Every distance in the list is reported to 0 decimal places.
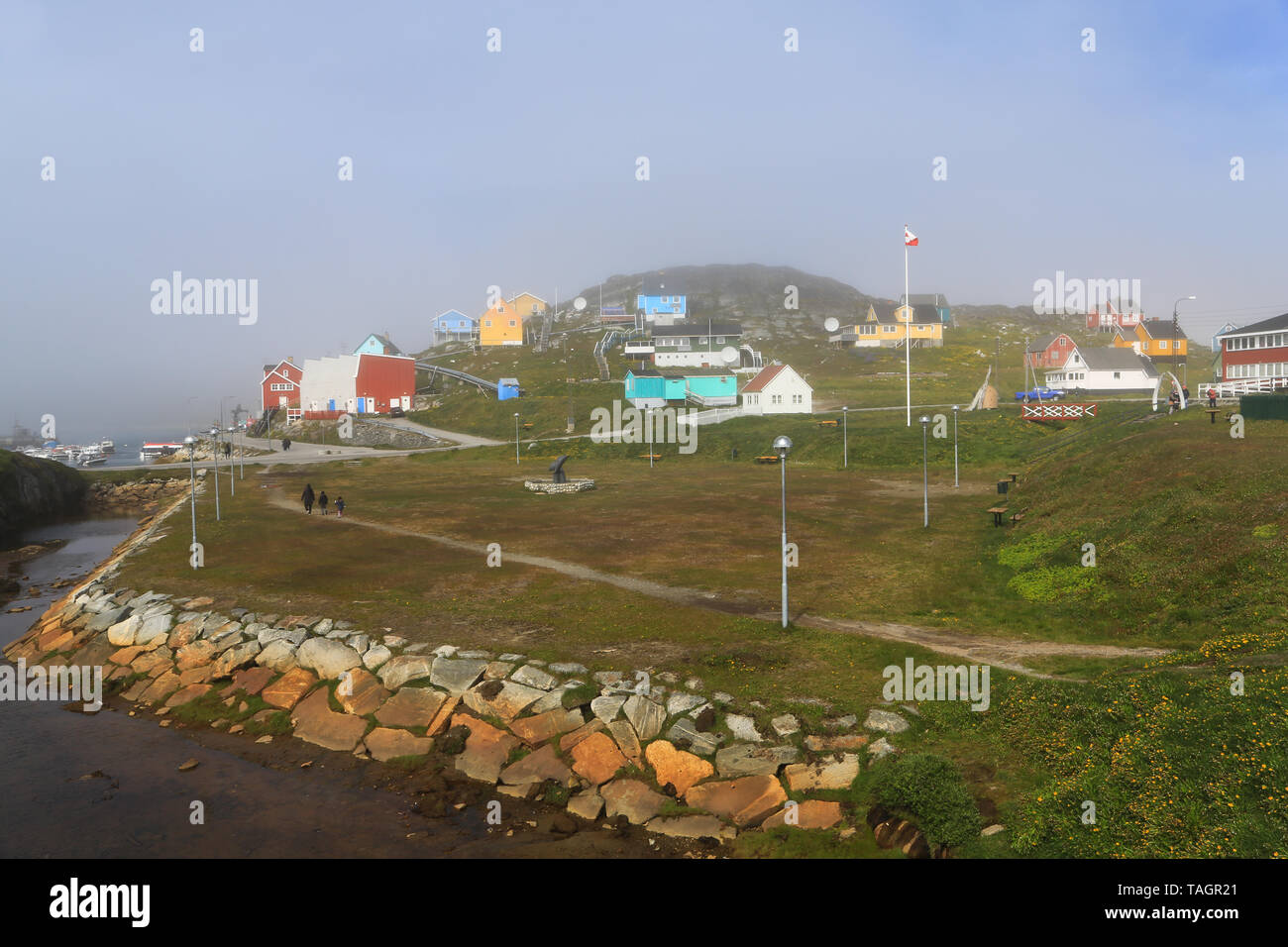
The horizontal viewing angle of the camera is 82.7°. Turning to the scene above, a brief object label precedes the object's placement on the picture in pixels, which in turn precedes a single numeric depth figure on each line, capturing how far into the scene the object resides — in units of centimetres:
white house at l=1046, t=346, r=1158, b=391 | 9550
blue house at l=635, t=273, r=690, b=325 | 15375
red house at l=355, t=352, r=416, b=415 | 10225
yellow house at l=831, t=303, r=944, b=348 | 13962
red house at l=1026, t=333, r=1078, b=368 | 11288
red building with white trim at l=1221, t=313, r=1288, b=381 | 5872
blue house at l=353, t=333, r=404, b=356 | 13112
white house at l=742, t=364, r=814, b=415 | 8481
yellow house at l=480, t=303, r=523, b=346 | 14400
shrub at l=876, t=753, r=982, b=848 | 1221
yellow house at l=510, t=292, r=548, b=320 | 17425
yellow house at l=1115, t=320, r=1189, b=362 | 12544
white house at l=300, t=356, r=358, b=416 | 10212
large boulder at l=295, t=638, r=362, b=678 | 2105
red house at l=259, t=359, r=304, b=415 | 11088
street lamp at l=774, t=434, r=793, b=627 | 1989
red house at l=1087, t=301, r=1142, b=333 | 15538
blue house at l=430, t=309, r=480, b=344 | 17012
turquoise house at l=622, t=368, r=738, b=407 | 9531
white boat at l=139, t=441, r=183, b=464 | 12662
